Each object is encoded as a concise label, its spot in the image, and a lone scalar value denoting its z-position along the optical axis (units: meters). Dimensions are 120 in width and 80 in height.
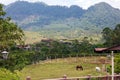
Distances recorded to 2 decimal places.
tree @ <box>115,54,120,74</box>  24.65
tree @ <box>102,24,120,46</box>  60.08
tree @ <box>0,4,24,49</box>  23.73
